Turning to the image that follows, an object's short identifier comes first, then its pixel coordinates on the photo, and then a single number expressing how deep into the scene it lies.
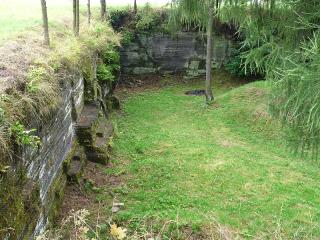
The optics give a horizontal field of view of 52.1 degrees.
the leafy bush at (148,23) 13.32
